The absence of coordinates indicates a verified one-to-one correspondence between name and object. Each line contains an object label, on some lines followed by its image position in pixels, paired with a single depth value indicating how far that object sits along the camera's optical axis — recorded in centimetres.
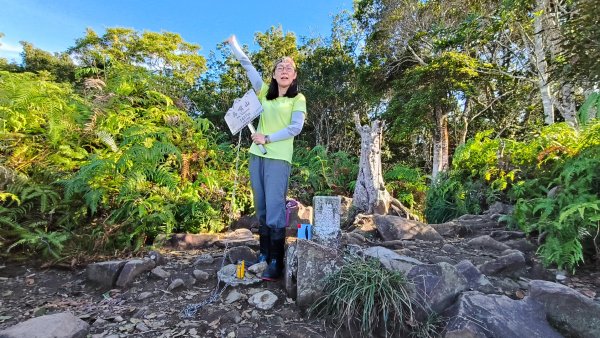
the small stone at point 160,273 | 267
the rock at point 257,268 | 259
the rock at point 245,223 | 488
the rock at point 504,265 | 263
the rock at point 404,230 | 359
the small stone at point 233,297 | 230
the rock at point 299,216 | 482
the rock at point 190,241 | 360
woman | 258
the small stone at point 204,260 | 297
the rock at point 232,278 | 244
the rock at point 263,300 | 222
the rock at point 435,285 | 210
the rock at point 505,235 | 341
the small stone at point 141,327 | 202
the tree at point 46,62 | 1616
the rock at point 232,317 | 208
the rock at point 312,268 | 221
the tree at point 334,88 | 1296
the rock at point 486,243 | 314
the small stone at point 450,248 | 313
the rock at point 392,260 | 233
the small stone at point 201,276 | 266
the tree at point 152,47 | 1554
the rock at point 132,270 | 259
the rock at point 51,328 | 177
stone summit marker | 272
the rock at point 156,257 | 291
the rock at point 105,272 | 261
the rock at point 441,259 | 283
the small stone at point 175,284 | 250
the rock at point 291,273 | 233
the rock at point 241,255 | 296
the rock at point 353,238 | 343
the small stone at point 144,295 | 241
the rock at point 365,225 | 397
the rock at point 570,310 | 189
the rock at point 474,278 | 231
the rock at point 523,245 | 307
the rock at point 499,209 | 414
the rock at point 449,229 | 383
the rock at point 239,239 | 353
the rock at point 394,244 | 333
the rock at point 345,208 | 538
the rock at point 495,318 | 184
